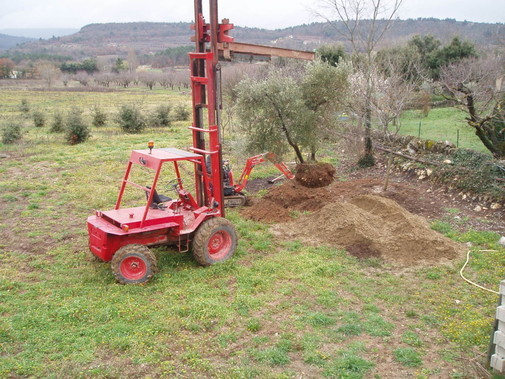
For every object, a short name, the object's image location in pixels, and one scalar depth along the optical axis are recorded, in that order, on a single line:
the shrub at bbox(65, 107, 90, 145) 23.00
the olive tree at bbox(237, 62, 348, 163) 13.30
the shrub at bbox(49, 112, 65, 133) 25.41
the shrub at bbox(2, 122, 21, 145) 22.08
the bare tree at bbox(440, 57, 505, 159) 13.01
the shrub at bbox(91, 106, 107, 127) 28.83
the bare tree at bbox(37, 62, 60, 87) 67.31
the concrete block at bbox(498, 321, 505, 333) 5.61
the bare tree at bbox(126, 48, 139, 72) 88.85
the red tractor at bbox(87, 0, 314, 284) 7.99
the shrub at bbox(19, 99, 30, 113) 34.03
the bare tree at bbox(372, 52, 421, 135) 12.62
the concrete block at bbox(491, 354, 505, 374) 5.52
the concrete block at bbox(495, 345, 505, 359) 5.55
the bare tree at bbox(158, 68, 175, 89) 73.44
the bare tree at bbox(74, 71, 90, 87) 71.44
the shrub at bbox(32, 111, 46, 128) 27.77
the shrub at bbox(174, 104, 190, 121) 32.12
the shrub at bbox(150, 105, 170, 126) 29.21
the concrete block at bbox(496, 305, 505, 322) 5.57
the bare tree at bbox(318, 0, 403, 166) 14.55
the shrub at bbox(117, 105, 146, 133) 26.88
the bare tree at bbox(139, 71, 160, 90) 73.44
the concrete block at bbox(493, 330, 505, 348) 5.54
